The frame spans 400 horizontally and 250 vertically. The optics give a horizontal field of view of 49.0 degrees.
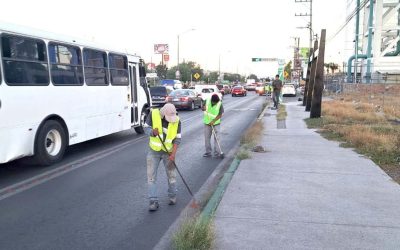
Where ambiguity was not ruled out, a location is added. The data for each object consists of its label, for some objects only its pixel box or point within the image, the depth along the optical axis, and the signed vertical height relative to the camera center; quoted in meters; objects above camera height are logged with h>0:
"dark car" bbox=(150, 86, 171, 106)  29.06 -1.74
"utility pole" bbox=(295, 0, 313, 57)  60.76 +7.14
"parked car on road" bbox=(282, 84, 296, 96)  52.83 -3.04
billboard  66.69 +3.02
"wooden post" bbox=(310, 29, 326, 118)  19.12 -0.87
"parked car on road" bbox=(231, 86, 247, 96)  56.56 -3.19
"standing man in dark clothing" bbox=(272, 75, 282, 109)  26.67 -1.46
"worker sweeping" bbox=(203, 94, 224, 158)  10.65 -1.24
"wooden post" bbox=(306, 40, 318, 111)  24.73 -1.06
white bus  8.41 -0.52
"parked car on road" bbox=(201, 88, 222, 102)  38.42 -2.17
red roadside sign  67.19 +1.66
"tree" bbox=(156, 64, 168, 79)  97.03 -0.92
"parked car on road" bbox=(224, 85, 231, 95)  67.31 -3.64
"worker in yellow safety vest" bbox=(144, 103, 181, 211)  6.23 -1.01
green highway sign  84.12 +1.19
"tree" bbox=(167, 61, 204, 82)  107.69 -0.96
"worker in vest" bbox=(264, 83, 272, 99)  44.25 -2.38
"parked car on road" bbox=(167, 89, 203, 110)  27.90 -1.99
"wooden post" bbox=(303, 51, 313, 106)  29.23 -0.92
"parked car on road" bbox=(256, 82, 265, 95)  62.30 -3.51
